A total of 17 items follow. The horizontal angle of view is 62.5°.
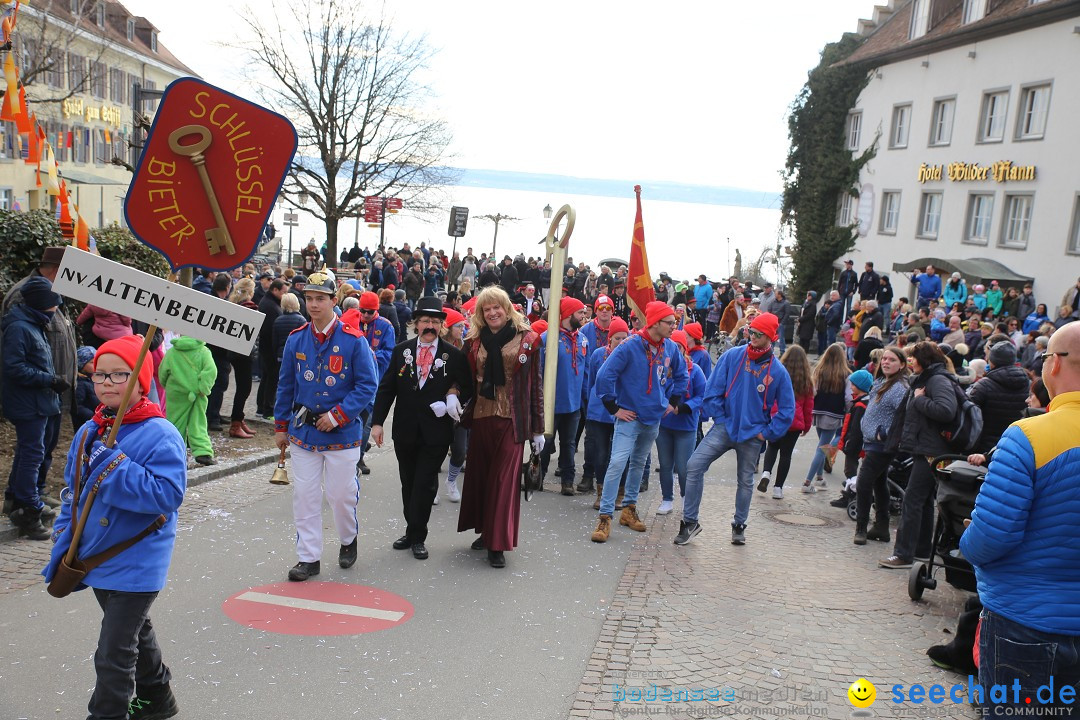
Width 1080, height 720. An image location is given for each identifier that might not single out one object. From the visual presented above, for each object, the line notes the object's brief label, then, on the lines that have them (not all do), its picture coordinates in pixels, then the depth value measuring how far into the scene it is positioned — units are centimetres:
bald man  316
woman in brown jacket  700
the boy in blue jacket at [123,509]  369
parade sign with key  405
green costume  910
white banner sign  363
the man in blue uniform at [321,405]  629
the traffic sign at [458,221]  2958
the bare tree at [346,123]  3500
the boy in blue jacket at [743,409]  791
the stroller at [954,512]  609
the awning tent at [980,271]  2611
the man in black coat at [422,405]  698
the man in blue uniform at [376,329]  973
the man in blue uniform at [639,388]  805
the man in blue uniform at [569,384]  973
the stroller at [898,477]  901
